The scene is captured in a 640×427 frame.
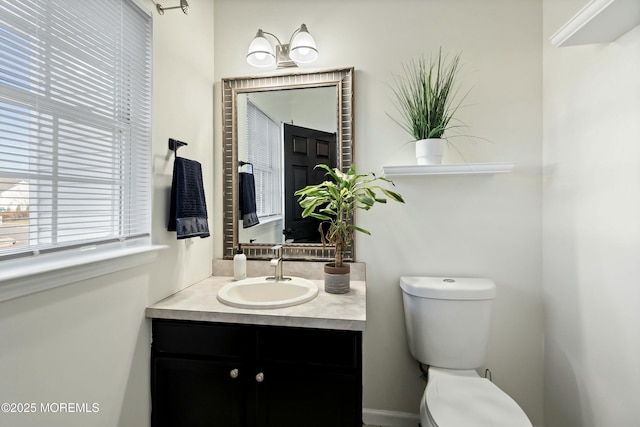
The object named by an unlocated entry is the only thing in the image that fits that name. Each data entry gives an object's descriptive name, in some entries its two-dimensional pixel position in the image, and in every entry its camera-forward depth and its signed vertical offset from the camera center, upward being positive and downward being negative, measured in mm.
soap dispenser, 1717 -300
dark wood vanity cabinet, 1179 -656
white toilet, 1412 -561
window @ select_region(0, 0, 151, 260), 825 +298
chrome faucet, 1629 -277
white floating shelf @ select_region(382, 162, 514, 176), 1500 +231
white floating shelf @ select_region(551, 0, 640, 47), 969 +665
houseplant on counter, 1489 +35
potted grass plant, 1562 +609
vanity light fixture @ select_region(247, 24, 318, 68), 1631 +904
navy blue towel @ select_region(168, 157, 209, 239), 1391 +60
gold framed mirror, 1741 +467
